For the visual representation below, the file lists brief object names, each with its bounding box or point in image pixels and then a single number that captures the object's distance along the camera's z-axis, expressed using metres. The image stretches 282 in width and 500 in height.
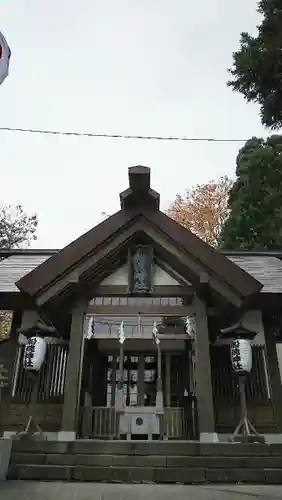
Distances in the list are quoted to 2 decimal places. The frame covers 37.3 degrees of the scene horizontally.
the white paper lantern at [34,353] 8.76
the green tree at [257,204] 19.56
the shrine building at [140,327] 9.14
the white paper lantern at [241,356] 8.70
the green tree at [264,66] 9.66
